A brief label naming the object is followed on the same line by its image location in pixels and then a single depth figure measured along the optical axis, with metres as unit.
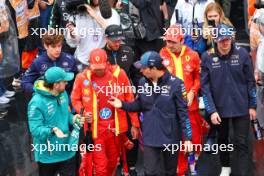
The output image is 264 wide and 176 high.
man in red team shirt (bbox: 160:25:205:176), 16.34
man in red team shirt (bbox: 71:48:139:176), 15.52
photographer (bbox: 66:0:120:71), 17.61
